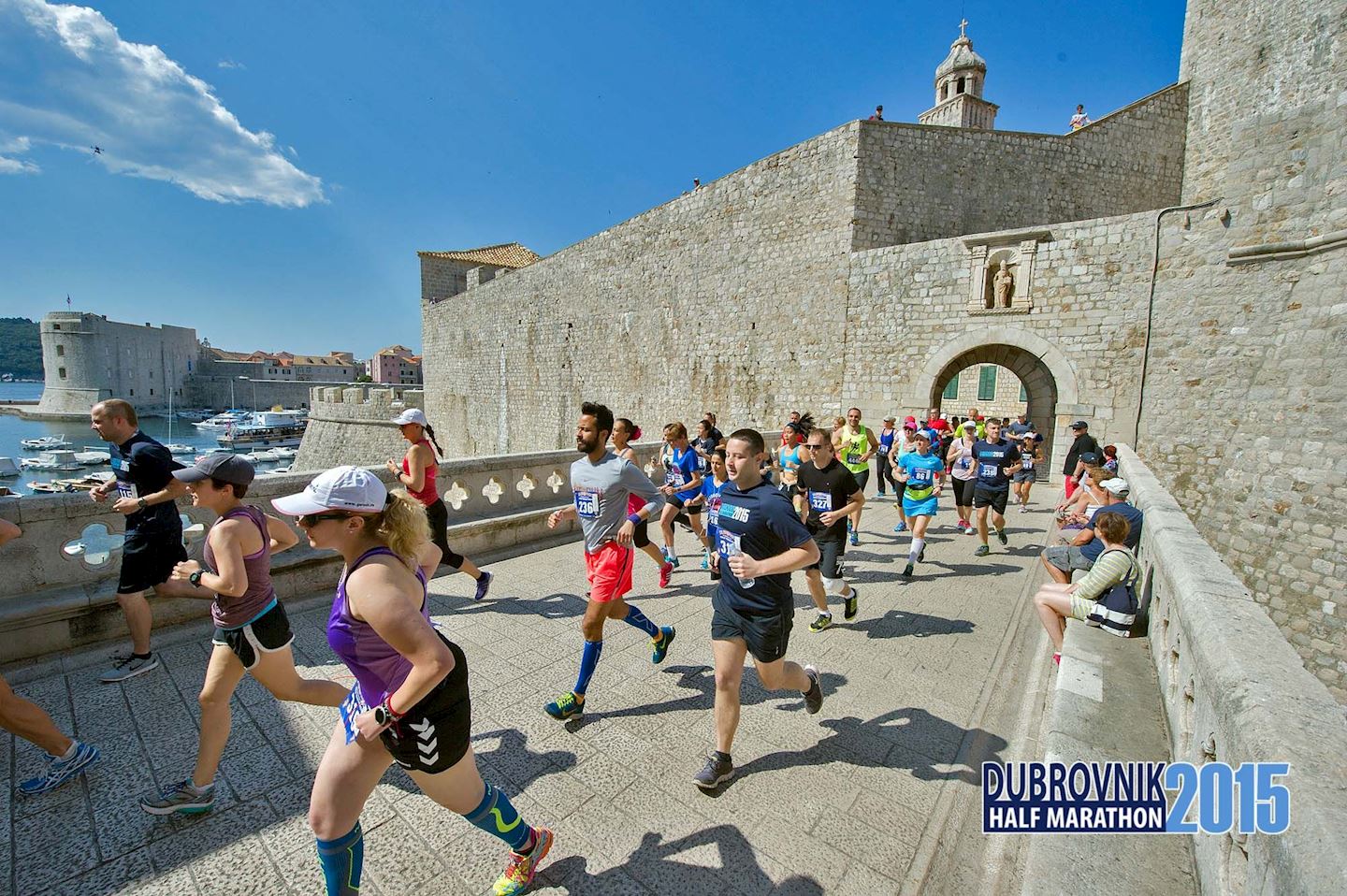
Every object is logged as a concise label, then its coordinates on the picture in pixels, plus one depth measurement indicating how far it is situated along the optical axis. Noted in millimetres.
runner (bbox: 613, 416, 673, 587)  4969
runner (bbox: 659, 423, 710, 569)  6164
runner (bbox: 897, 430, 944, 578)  6242
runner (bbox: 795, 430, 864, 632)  4797
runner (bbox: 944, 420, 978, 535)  7340
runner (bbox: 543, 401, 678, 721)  3480
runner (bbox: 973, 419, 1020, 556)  6922
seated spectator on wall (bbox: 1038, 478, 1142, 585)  4430
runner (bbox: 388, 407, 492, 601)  4766
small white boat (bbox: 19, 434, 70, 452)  50031
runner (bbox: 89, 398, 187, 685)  3588
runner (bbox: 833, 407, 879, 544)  7555
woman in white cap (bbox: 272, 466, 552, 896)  1736
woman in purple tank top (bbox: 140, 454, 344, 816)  2471
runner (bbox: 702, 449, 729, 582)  5855
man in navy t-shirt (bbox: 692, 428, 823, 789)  2756
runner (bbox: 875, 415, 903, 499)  10539
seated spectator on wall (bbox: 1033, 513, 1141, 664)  3617
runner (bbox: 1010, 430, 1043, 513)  9570
